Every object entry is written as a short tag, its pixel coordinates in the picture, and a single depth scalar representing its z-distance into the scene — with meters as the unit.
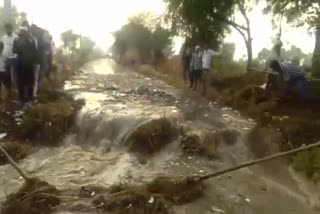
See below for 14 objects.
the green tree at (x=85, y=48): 42.00
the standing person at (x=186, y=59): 17.62
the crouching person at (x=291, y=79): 12.78
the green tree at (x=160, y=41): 33.19
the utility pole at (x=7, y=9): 17.05
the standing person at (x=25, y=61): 11.95
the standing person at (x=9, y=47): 12.01
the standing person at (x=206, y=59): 15.41
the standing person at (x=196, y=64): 16.00
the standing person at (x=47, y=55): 13.90
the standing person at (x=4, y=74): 11.99
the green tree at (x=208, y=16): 19.09
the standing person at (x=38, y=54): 12.38
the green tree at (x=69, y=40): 40.38
